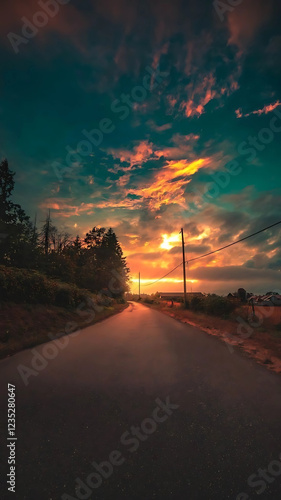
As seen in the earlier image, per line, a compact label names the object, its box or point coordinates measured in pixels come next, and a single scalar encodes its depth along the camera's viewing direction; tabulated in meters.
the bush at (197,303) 26.22
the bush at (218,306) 21.20
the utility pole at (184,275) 31.52
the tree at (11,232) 23.89
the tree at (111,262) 48.43
